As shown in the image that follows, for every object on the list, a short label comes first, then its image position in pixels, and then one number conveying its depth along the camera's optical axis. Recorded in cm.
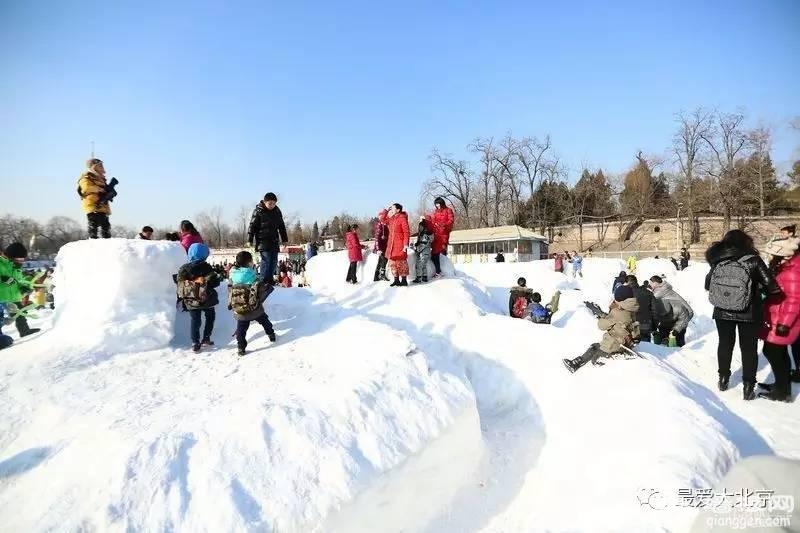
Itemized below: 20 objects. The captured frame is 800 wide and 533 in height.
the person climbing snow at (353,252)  938
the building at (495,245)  3369
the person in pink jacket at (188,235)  708
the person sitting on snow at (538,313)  827
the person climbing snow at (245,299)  518
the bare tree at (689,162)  4231
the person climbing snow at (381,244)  912
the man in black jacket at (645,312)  792
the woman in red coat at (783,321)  486
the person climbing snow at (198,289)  525
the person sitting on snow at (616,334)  521
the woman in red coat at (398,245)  838
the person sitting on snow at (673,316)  800
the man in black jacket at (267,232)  694
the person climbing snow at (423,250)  885
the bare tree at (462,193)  5341
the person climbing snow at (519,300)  853
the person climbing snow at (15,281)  694
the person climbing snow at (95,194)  640
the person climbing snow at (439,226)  908
